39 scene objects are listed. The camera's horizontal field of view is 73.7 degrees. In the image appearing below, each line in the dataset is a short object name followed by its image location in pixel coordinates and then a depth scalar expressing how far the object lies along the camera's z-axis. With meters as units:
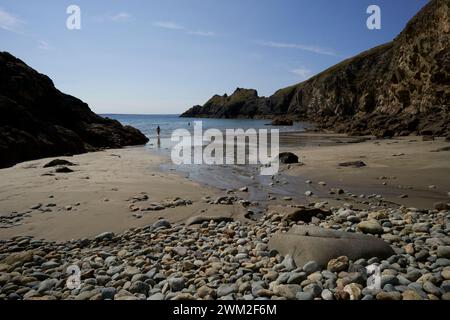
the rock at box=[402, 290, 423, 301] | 3.44
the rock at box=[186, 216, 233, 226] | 7.29
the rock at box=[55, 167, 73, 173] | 13.66
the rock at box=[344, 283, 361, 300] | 3.57
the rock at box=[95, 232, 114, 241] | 6.22
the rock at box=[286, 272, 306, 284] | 4.06
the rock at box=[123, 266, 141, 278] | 4.52
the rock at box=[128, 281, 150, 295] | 4.06
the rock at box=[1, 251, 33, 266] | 5.01
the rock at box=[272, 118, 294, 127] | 75.06
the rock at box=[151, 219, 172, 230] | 6.94
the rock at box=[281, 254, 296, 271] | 4.50
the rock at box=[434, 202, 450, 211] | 7.35
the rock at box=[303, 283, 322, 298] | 3.72
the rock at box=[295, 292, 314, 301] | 3.65
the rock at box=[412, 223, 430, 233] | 5.65
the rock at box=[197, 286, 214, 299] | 3.87
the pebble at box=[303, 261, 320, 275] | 4.31
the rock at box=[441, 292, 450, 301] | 3.42
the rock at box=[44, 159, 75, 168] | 15.31
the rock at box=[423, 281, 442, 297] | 3.52
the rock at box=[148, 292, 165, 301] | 3.82
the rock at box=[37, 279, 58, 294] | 4.16
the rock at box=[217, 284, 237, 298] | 3.89
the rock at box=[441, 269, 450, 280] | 3.82
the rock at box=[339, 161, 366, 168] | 14.15
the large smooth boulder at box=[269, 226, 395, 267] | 4.59
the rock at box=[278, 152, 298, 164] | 16.34
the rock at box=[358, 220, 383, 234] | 5.75
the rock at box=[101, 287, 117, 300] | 3.93
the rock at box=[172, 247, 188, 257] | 5.33
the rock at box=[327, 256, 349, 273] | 4.26
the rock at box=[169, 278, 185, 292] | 4.10
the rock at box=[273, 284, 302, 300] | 3.74
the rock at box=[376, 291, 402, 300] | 3.46
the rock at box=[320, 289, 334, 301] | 3.61
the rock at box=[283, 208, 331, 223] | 6.95
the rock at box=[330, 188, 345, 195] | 9.88
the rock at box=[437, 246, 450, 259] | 4.45
